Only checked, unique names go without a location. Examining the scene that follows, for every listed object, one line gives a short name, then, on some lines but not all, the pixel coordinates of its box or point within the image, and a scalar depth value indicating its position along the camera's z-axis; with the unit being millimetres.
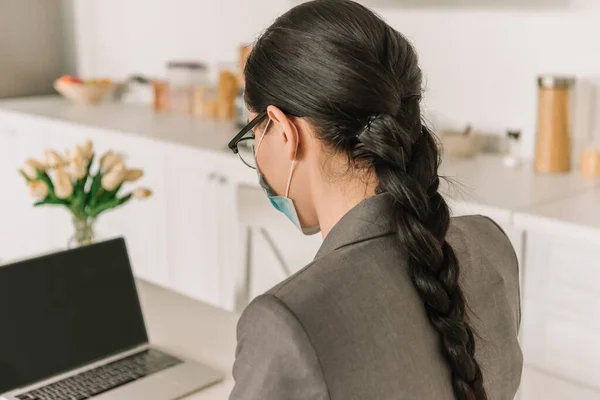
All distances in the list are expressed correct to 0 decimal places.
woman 956
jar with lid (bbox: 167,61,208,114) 3971
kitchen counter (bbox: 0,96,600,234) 2408
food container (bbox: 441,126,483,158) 2963
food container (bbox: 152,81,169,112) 4094
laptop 1495
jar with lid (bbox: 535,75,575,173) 2650
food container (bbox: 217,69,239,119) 3734
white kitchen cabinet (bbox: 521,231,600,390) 2207
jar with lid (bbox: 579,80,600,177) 2697
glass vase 1886
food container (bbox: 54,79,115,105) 4219
